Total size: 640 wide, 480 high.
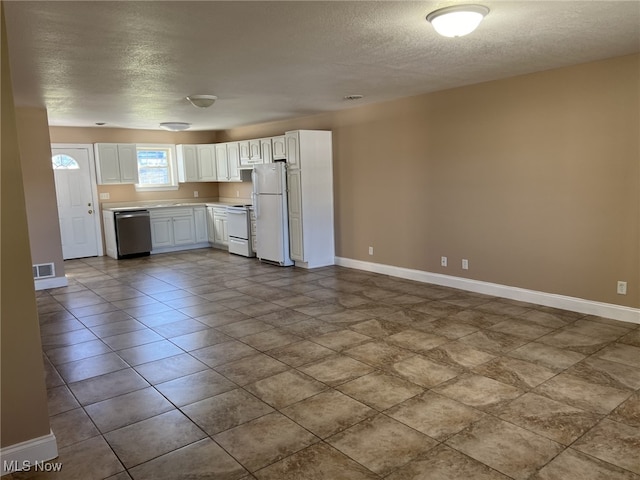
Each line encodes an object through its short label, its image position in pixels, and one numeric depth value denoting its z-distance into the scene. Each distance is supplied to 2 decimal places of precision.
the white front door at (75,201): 8.16
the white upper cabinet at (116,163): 8.36
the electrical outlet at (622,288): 4.22
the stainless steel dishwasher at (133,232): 8.18
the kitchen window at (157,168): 9.16
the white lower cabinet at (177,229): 8.73
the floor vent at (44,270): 6.27
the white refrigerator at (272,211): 7.20
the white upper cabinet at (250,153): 7.98
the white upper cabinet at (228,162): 8.74
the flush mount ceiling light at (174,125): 7.52
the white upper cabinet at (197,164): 9.33
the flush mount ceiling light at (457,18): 2.66
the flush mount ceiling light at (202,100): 5.14
